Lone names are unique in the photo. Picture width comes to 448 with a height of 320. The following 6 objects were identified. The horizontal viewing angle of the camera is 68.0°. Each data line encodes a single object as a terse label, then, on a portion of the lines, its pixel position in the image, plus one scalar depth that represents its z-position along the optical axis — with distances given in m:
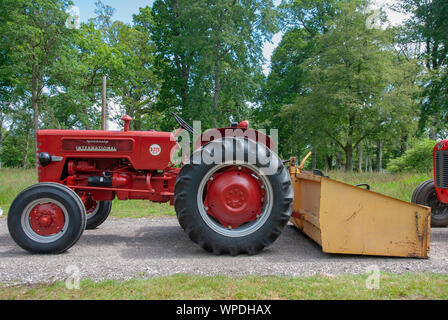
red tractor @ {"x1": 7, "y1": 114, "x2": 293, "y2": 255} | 3.60
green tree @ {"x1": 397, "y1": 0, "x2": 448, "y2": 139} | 17.11
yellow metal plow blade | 3.49
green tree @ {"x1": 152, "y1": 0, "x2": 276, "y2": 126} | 19.00
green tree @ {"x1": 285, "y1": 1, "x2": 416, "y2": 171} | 18.25
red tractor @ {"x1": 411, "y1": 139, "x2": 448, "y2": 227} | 4.72
